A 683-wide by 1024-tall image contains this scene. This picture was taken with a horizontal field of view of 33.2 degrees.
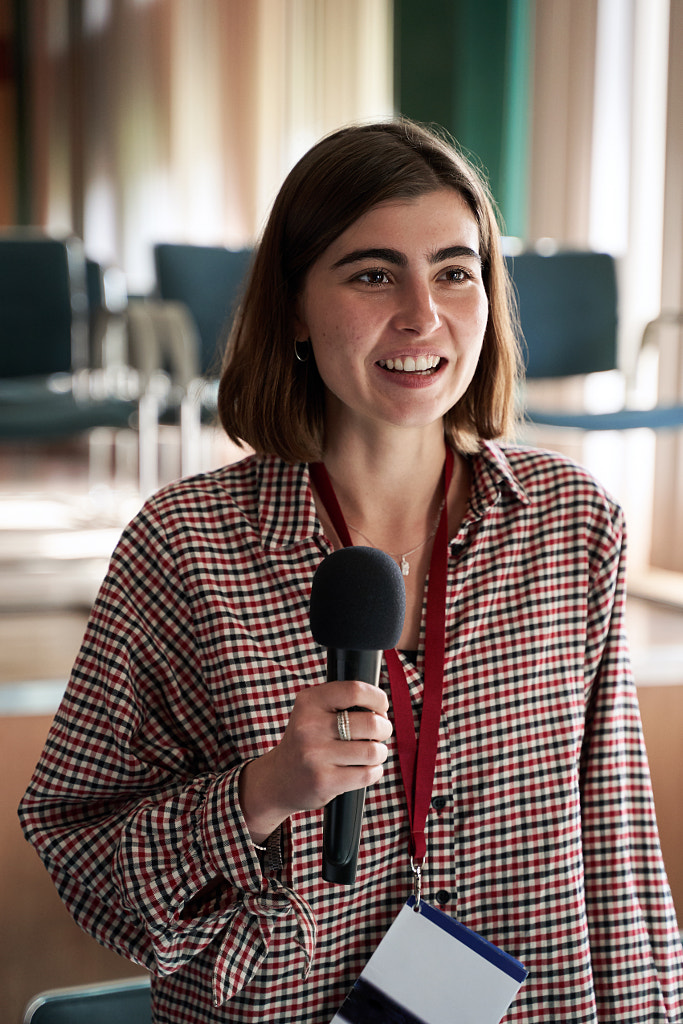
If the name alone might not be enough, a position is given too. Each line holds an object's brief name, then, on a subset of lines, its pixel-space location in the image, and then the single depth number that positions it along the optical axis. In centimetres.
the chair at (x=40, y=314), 350
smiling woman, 103
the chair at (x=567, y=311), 327
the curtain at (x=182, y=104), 575
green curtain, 447
